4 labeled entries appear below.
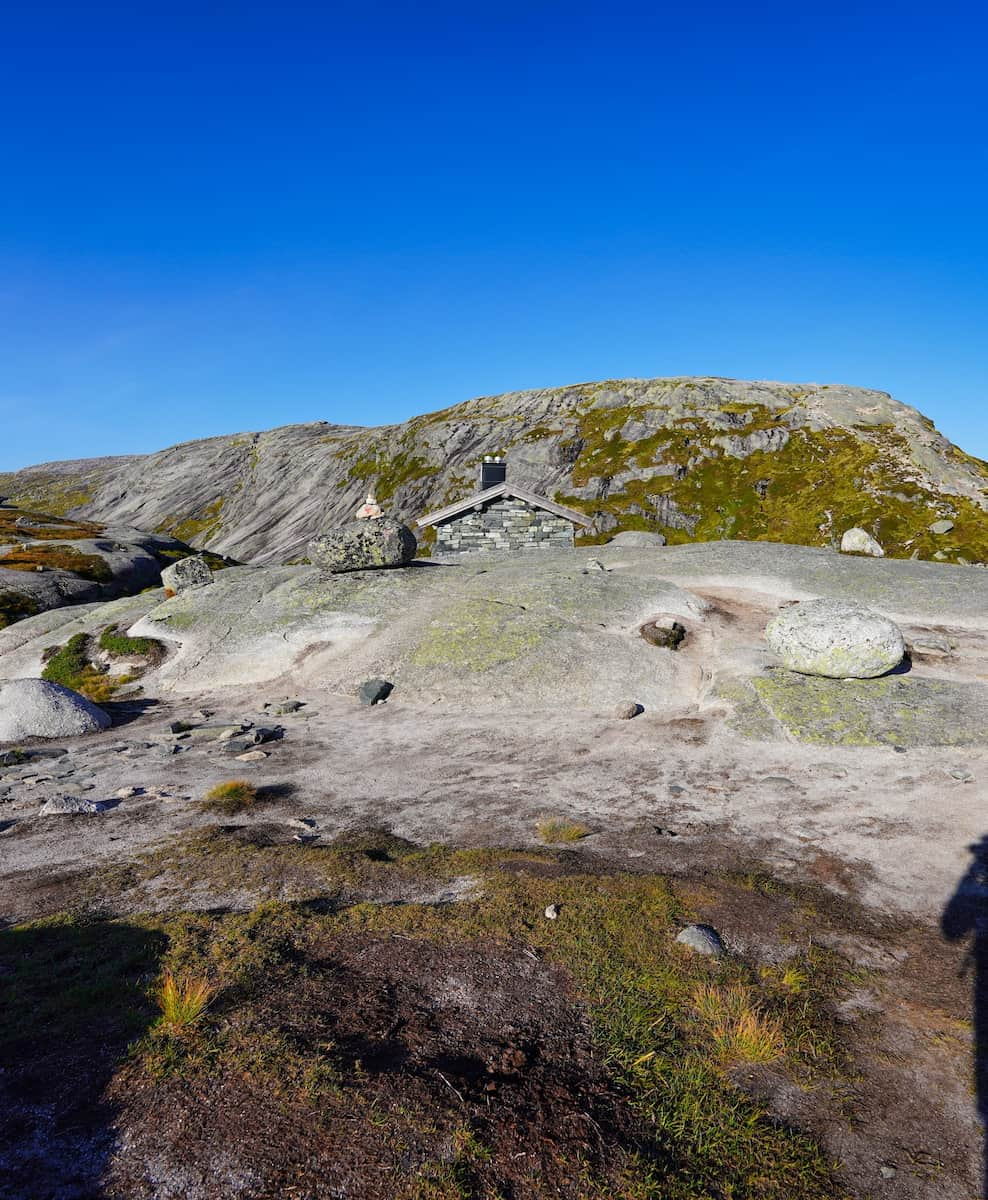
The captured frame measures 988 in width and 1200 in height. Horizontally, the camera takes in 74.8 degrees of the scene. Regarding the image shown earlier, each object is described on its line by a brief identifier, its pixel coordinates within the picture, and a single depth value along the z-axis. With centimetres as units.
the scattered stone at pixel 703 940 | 818
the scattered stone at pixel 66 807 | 1327
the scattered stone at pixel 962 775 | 1400
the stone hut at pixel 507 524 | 4553
